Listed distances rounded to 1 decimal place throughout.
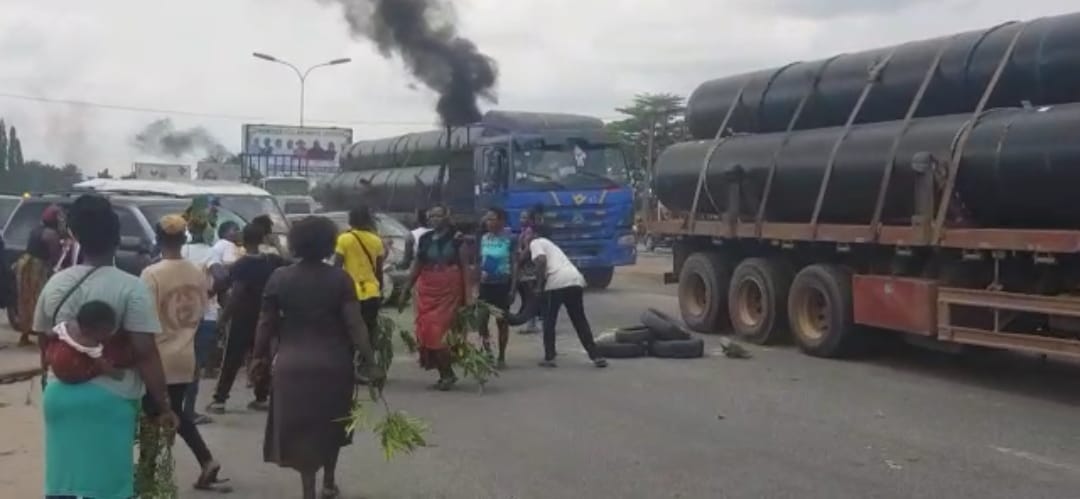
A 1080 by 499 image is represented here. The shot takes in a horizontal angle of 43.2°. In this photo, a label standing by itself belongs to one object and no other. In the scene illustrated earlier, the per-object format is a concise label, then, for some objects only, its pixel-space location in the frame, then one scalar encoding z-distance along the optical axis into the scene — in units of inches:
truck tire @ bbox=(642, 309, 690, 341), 567.8
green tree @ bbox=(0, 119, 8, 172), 2832.2
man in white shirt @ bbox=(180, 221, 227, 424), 406.0
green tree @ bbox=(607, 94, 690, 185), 1840.9
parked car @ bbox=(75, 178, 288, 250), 703.1
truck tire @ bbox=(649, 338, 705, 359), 551.8
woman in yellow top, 437.1
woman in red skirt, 463.5
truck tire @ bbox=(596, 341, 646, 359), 548.4
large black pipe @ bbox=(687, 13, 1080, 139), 451.8
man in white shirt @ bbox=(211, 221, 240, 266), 439.5
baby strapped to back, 200.5
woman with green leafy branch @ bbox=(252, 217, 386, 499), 265.9
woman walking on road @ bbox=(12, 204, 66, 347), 573.9
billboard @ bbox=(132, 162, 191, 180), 1867.6
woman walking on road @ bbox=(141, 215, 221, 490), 291.6
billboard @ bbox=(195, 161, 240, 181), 2042.0
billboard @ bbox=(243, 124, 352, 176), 2472.9
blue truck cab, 868.0
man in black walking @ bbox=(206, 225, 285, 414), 407.5
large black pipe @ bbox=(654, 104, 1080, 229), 428.1
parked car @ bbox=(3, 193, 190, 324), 517.7
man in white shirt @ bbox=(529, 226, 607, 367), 517.3
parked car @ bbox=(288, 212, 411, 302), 733.3
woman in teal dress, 202.4
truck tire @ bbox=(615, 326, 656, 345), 560.1
